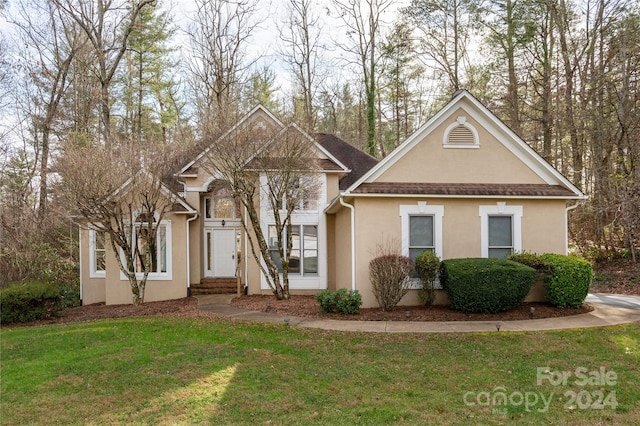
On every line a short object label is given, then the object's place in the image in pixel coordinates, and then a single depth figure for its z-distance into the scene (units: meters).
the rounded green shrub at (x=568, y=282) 9.77
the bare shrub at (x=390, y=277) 10.02
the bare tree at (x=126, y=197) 11.22
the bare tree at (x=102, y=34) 19.83
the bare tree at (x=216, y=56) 22.94
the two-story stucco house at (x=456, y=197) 10.96
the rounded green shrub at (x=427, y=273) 10.21
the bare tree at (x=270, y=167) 11.02
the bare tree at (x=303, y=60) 25.03
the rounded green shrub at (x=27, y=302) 11.37
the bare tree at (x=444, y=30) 23.91
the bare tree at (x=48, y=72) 19.91
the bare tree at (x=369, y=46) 25.48
